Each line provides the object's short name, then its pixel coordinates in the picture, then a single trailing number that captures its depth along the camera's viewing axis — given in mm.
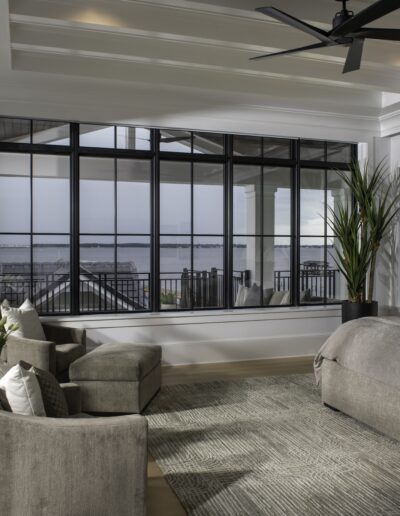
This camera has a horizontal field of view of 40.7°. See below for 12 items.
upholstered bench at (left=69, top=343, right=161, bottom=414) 4055
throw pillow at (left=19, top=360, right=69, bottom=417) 2541
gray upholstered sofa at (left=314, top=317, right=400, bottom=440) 3521
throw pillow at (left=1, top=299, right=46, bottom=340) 4488
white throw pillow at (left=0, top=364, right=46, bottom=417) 2326
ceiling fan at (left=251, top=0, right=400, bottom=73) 2744
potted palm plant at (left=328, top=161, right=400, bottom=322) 5898
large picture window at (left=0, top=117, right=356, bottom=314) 5484
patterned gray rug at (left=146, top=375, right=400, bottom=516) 2697
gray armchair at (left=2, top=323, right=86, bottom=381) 4109
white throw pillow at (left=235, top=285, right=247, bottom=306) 6312
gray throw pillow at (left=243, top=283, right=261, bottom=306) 6359
